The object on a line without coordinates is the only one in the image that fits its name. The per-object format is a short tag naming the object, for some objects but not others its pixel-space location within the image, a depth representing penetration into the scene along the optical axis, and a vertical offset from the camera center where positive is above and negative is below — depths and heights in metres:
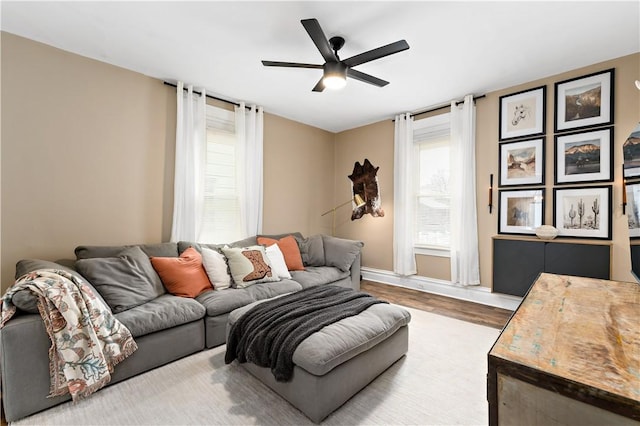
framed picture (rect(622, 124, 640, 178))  1.64 +0.40
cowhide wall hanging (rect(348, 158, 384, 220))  4.92 +0.50
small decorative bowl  3.17 -0.13
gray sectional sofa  1.69 -0.81
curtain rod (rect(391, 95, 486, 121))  3.86 +1.62
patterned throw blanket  1.76 -0.76
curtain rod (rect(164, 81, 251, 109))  3.42 +1.54
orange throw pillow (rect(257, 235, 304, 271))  3.79 -0.47
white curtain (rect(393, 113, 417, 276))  4.46 +0.35
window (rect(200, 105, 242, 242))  3.78 +0.44
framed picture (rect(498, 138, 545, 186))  3.39 +0.69
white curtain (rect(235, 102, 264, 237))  3.97 +0.70
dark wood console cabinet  2.86 -0.43
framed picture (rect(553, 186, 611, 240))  2.98 +0.09
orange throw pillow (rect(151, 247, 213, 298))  2.70 -0.60
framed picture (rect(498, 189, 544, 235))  3.39 +0.10
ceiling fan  2.20 +1.32
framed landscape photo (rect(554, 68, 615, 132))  2.97 +1.28
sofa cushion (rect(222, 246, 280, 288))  3.04 -0.56
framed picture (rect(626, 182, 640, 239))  1.60 +0.08
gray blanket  1.81 -0.75
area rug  1.69 -1.18
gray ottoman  1.66 -0.93
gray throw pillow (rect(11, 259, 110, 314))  1.74 -0.50
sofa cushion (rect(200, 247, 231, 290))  2.92 -0.56
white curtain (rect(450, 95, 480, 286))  3.83 +0.31
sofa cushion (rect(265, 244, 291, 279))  3.40 -0.56
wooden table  0.62 -0.36
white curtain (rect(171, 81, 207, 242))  3.39 +0.59
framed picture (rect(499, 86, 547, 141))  3.38 +1.29
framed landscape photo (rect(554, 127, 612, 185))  2.97 +0.68
